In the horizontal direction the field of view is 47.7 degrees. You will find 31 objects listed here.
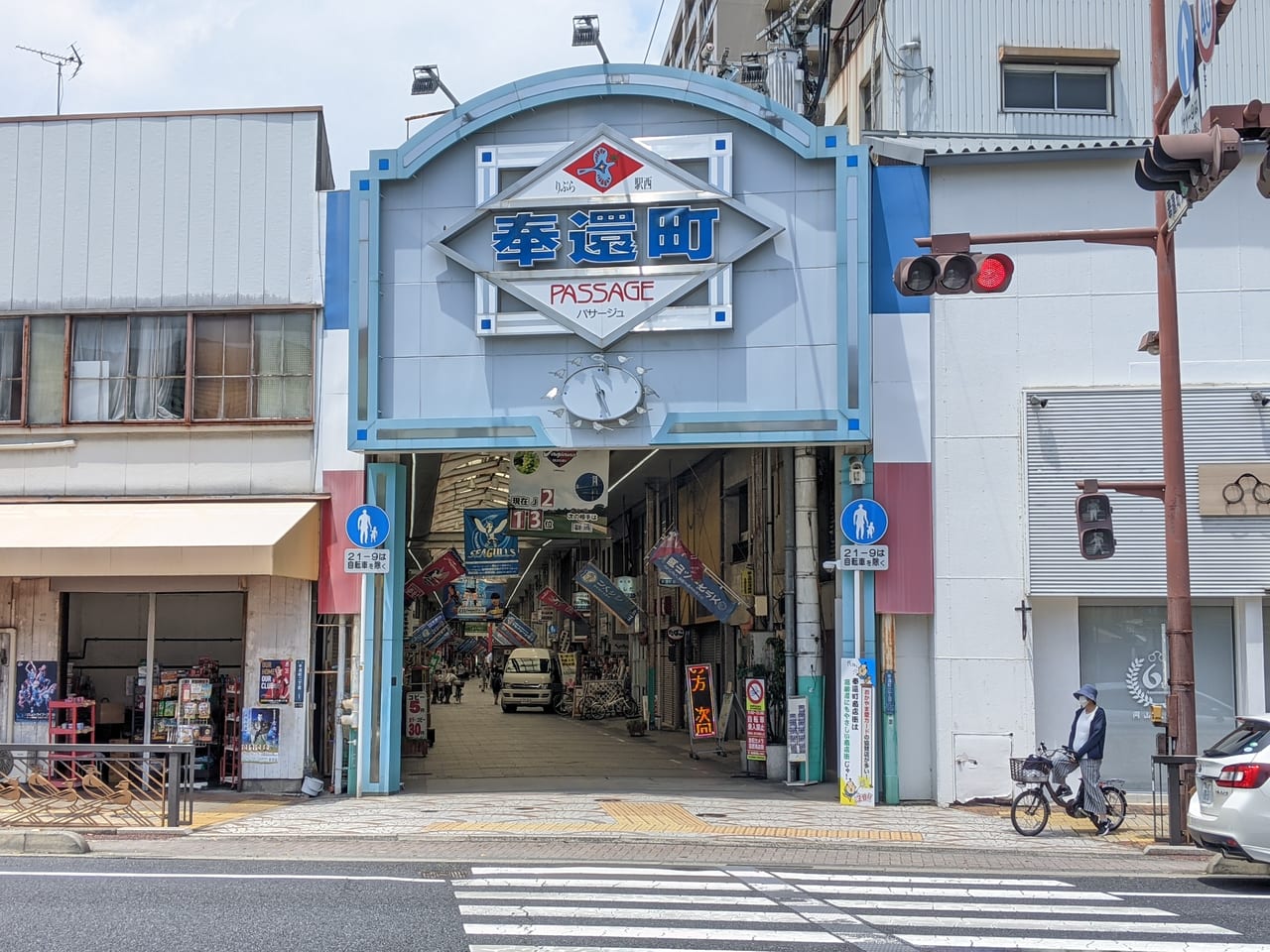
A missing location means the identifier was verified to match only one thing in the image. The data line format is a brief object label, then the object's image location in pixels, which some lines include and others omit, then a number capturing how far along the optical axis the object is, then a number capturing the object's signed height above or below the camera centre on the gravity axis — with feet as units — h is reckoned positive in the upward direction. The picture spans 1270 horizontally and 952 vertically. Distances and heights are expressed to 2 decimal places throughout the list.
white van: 150.41 -7.90
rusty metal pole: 50.34 +4.38
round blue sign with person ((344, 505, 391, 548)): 62.28 +3.39
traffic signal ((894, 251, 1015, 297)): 47.37 +10.93
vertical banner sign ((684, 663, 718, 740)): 86.17 -5.76
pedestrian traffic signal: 52.49 +2.90
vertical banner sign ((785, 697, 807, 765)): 68.23 -5.77
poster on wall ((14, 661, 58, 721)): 66.74 -3.87
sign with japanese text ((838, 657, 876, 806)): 61.26 -5.75
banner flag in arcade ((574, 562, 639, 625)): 97.55 +0.95
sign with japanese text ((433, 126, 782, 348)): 61.82 +15.84
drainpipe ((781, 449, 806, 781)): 69.87 +0.62
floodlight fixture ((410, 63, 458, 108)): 63.62 +23.19
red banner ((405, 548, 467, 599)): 83.56 +1.79
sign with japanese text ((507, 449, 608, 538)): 72.59 +6.32
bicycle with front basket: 52.42 -7.05
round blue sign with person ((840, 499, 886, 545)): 61.31 +3.56
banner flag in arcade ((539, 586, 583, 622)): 128.94 +0.27
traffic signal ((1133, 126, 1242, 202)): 38.24 +12.12
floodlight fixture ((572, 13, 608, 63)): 61.10 +24.42
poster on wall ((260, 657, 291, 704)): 65.51 -3.47
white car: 41.34 -5.57
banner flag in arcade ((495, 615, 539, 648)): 136.77 -2.26
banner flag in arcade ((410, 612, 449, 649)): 99.96 -1.94
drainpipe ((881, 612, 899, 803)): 61.87 -4.99
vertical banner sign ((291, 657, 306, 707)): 65.62 -3.70
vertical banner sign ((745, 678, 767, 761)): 73.41 -5.80
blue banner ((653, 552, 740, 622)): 79.87 +1.11
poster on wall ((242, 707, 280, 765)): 65.41 -5.66
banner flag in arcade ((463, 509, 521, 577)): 86.53 +3.83
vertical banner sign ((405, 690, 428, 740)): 86.74 -6.61
